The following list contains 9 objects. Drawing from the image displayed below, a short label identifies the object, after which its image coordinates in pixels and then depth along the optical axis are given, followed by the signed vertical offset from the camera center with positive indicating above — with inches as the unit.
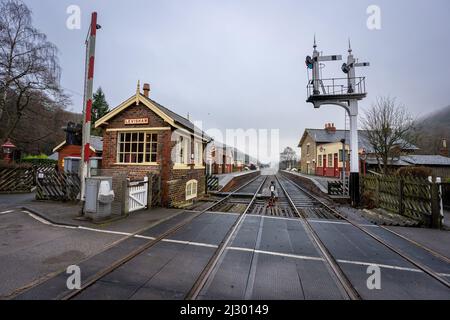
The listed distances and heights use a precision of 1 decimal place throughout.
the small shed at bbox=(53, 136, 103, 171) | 810.0 +73.6
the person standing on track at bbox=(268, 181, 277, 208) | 426.4 -55.8
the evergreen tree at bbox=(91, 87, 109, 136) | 1892.6 +595.6
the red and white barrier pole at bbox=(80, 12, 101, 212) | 280.2 +90.2
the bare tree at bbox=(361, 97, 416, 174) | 650.8 +127.5
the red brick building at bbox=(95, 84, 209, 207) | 385.7 +48.4
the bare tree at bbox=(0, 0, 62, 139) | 697.6 +355.8
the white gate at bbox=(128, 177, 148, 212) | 313.6 -41.9
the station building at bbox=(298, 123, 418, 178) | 1027.1 +110.5
